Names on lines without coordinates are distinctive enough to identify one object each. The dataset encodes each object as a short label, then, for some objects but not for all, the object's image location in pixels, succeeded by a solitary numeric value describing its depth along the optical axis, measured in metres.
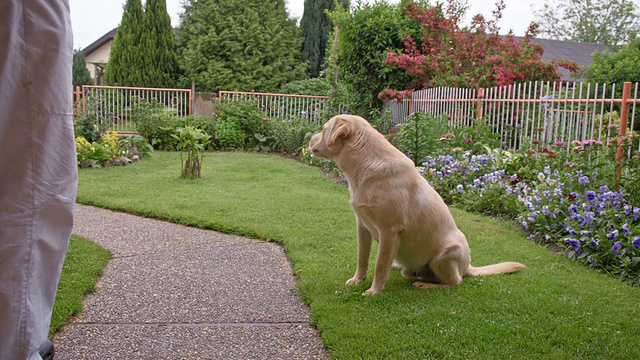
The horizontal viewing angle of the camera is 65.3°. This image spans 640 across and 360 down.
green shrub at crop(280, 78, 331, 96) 26.03
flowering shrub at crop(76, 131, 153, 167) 10.42
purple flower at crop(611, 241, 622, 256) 4.18
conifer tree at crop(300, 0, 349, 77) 29.36
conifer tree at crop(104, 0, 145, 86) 24.02
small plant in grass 8.78
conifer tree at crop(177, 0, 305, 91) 26.91
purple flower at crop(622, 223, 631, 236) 4.27
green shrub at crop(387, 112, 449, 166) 8.60
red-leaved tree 11.20
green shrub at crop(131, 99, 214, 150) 14.90
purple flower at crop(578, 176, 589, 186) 5.13
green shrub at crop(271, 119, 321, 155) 13.89
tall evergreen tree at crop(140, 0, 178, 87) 24.20
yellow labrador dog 3.33
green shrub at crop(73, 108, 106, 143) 11.94
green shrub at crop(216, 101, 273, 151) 15.09
